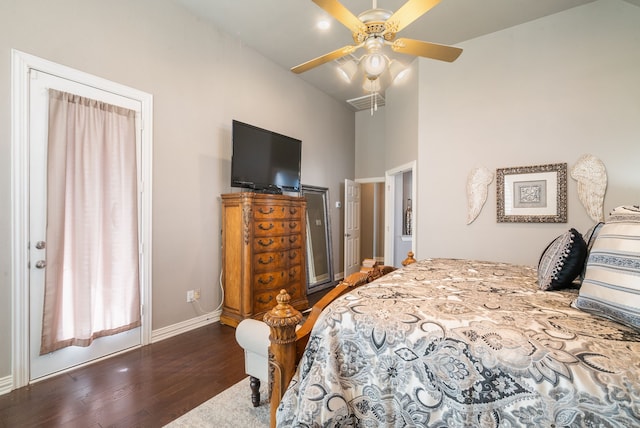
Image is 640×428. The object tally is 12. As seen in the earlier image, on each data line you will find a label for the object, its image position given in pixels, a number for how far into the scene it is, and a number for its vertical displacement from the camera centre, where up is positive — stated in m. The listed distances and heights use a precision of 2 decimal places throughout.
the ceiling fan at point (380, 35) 1.68 +1.18
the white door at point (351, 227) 5.34 -0.25
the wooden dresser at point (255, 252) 3.06 -0.44
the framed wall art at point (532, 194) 2.94 +0.23
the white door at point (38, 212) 2.04 +0.01
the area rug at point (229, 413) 1.67 -1.24
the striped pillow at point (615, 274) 1.01 -0.23
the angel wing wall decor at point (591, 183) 2.74 +0.31
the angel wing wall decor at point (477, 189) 3.35 +0.30
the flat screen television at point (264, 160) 3.25 +0.68
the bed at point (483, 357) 0.80 -0.46
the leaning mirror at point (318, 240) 4.66 -0.45
